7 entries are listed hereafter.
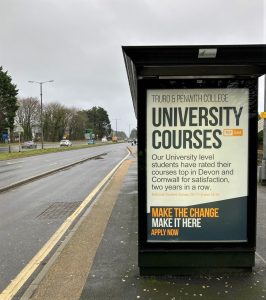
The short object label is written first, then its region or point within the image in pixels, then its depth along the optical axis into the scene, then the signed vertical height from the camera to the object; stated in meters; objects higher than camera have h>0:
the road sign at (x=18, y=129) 45.34 +0.59
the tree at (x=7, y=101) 74.25 +6.14
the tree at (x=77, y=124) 130.00 +3.33
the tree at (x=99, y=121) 162.12 +5.51
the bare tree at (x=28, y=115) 110.62 +5.31
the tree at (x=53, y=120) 117.08 +4.13
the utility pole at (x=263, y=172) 12.91 -1.21
